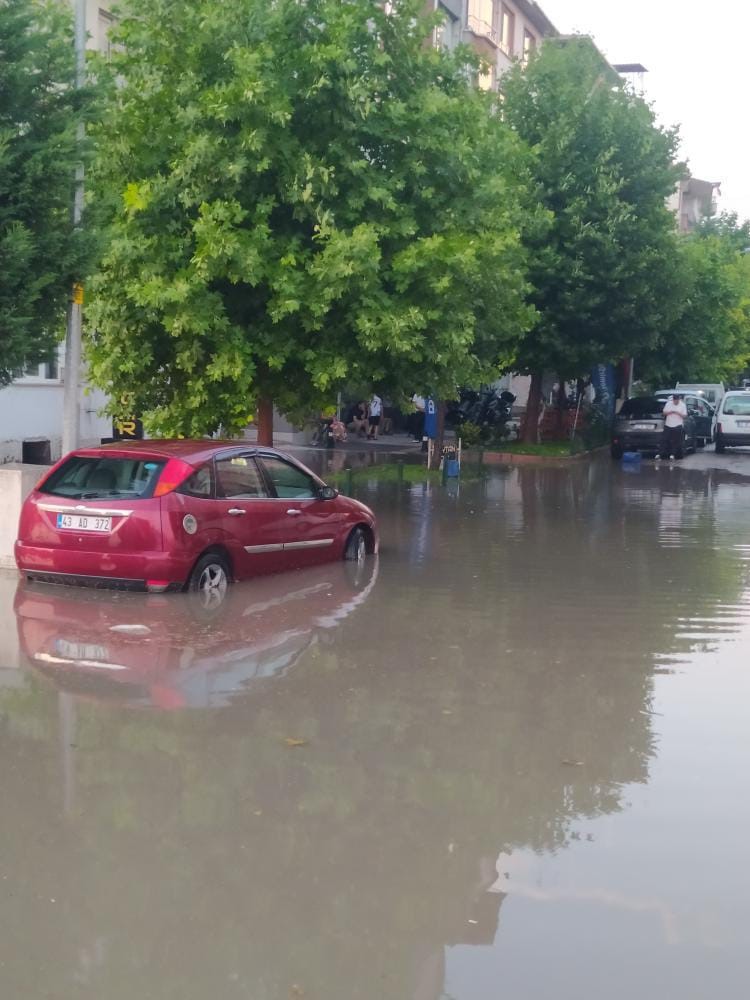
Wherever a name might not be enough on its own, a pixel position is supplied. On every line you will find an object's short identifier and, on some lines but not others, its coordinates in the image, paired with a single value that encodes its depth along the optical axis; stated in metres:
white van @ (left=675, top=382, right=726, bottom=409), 53.36
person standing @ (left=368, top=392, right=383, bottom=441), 41.06
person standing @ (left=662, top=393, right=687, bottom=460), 36.16
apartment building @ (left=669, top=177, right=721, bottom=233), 116.14
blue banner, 46.31
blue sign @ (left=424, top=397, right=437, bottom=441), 30.45
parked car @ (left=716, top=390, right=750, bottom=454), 39.50
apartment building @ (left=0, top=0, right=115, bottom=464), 23.83
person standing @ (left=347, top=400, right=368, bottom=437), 42.03
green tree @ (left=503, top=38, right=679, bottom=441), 32.03
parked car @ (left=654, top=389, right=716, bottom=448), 42.00
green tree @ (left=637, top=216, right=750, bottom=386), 42.03
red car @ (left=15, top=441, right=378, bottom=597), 11.10
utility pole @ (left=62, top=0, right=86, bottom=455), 13.30
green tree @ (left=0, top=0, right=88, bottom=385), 11.94
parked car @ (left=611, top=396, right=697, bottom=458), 36.72
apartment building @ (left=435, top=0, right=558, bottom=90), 42.97
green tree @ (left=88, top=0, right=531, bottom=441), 15.27
